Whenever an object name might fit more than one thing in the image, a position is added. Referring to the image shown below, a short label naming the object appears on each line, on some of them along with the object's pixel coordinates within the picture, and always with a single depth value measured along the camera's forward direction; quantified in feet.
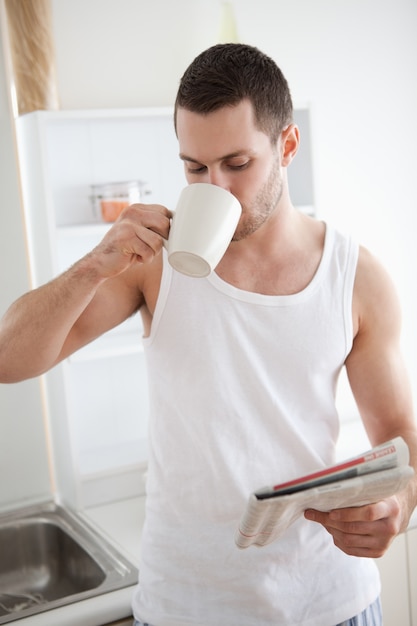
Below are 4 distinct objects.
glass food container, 6.66
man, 3.81
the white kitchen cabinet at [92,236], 6.45
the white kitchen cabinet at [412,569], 6.09
